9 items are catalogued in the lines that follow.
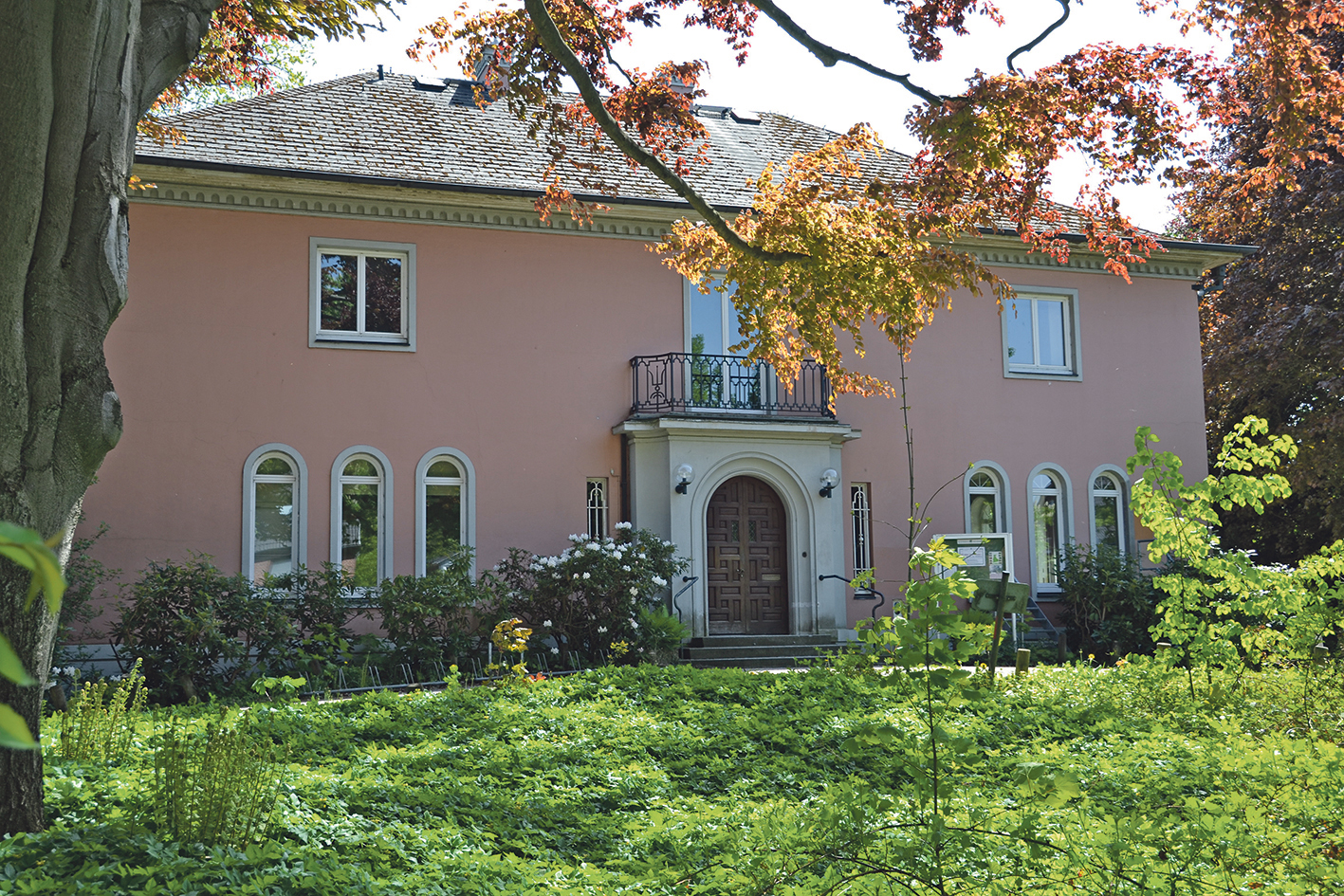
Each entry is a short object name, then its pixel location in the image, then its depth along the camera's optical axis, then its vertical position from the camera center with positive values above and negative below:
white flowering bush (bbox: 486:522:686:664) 13.37 -0.52
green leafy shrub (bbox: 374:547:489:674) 12.70 -0.68
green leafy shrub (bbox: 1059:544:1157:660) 15.76 -0.89
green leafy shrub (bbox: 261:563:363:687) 11.96 -0.72
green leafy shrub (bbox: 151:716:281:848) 4.47 -0.96
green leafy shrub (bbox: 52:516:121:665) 11.65 -0.33
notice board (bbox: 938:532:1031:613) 15.27 -0.17
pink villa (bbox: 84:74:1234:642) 14.18 +2.20
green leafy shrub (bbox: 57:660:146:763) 5.90 -0.90
